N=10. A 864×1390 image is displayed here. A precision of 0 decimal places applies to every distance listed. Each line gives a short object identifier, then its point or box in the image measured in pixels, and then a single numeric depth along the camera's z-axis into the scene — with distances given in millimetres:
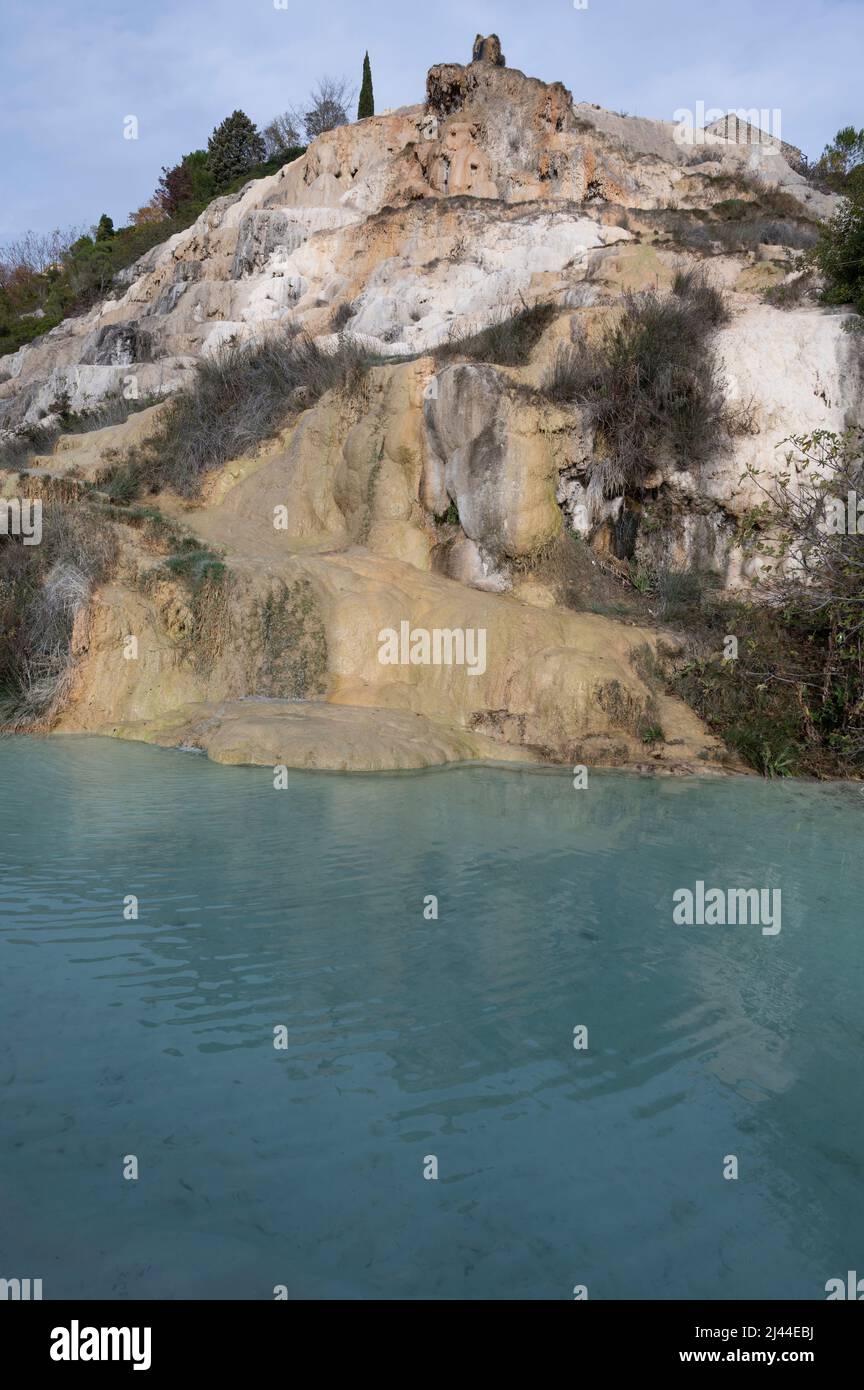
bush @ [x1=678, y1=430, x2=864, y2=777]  9031
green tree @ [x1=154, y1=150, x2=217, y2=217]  40719
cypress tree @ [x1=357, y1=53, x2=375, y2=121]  37125
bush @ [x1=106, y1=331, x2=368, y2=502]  13852
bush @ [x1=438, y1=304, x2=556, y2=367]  13562
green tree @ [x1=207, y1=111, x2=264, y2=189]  41812
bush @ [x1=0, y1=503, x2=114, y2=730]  9617
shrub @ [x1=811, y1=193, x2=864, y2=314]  13102
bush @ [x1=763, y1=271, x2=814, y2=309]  13805
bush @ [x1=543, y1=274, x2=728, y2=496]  12359
